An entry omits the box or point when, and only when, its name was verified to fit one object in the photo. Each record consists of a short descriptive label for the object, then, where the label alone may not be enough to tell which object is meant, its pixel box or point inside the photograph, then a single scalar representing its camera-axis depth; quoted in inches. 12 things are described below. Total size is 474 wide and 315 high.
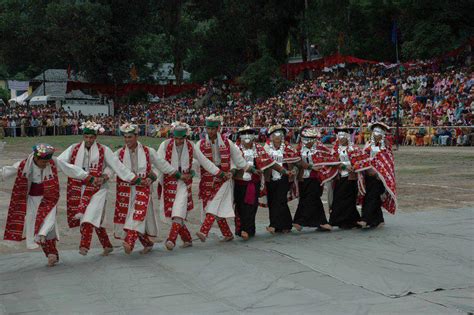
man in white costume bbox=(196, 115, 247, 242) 398.0
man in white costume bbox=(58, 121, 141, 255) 360.8
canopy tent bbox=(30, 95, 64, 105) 2490.2
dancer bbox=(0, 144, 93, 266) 349.1
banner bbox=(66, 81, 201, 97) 2250.2
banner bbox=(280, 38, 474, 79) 1359.5
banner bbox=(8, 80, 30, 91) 3564.5
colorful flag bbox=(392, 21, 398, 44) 1317.7
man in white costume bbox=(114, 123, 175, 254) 369.4
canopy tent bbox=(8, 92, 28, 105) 2881.2
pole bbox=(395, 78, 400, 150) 1102.4
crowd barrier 1072.8
